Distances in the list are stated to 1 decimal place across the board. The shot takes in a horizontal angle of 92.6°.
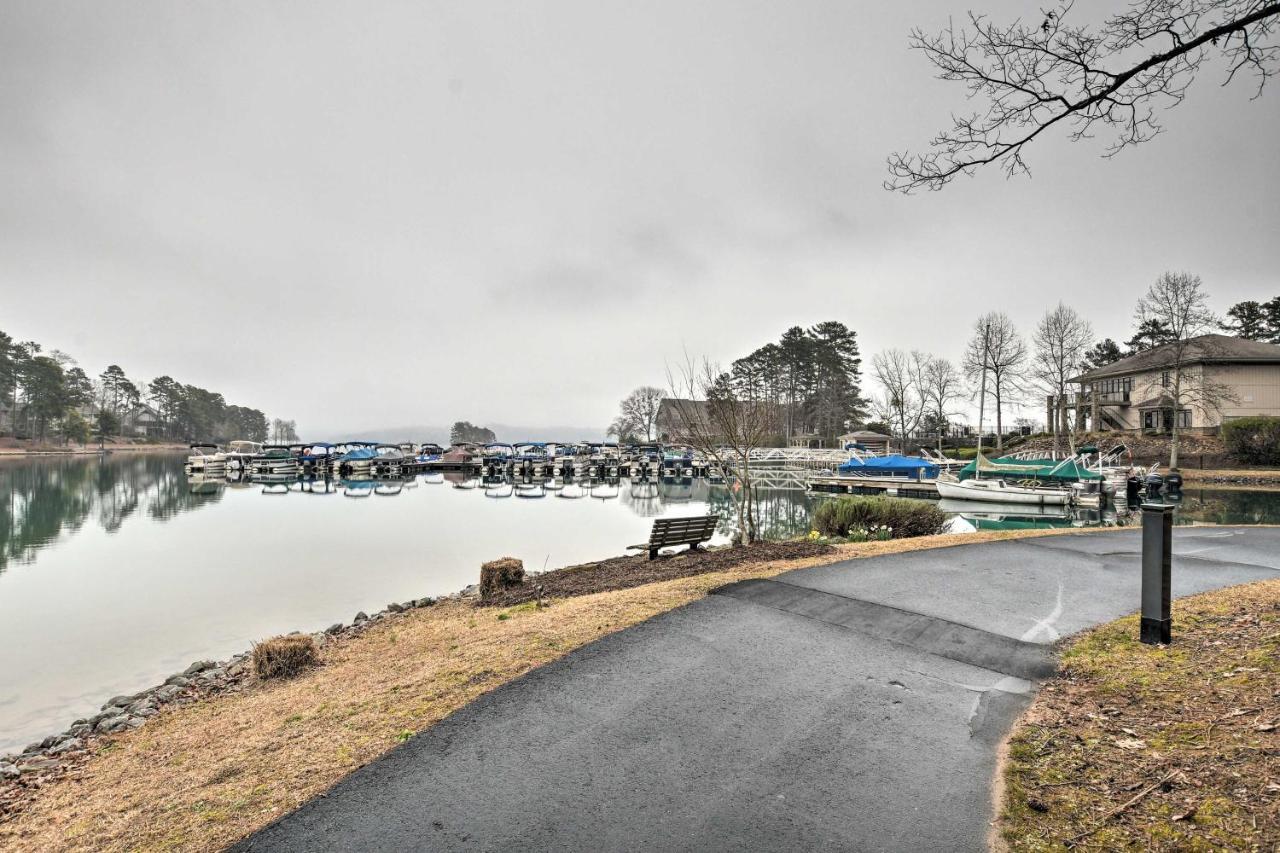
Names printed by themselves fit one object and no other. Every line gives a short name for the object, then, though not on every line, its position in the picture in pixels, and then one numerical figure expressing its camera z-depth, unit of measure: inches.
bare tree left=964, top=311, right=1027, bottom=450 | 2098.9
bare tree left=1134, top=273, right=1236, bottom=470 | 1592.0
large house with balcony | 1695.4
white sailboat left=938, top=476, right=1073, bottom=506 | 1080.8
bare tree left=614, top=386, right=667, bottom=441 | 3737.7
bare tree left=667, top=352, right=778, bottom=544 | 505.4
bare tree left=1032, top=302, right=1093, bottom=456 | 2000.5
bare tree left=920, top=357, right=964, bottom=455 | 2576.3
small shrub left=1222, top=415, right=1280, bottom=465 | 1390.3
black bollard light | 219.6
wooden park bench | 454.9
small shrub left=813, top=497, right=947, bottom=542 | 579.8
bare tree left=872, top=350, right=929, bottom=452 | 2637.8
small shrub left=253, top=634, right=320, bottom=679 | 305.4
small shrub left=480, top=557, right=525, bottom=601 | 422.6
